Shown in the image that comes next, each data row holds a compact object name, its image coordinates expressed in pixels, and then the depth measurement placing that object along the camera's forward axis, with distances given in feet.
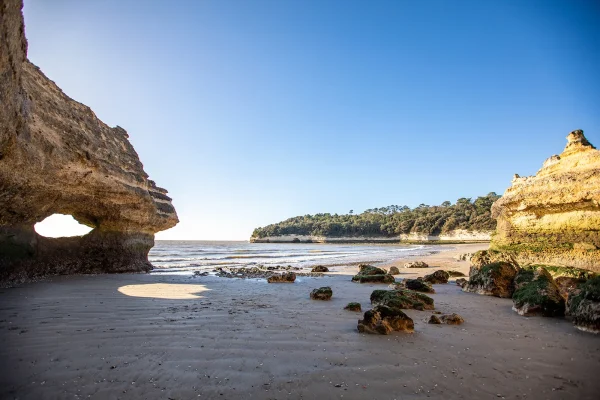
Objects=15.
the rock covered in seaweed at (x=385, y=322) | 17.34
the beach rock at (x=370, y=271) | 45.80
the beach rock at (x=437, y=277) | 41.01
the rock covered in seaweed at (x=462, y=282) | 34.95
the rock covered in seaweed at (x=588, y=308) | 17.35
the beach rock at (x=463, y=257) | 76.19
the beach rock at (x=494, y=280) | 30.18
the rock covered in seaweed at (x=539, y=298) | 21.47
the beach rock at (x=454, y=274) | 47.24
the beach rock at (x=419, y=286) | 32.89
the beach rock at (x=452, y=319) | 19.80
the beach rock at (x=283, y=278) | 42.45
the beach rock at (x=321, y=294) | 29.04
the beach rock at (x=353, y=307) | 23.73
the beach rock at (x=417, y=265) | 63.00
